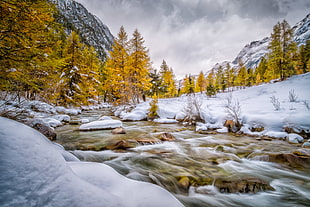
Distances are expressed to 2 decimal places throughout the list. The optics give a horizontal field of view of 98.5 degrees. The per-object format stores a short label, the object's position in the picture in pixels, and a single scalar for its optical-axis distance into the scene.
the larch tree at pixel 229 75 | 41.34
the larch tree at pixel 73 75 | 14.24
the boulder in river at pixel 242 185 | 2.39
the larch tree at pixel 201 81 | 43.59
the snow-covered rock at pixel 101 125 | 6.52
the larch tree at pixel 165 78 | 33.97
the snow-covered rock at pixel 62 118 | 8.19
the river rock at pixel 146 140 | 4.90
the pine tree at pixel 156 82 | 32.17
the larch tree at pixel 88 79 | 15.76
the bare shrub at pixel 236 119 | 6.77
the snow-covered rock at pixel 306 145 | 4.26
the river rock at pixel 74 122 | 7.90
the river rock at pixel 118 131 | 6.09
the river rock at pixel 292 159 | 3.30
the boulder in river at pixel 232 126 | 6.68
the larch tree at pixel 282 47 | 22.08
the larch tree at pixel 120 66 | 15.73
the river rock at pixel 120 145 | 4.35
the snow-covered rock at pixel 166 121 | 9.45
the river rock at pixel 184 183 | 2.48
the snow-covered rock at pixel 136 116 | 10.36
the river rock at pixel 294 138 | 4.79
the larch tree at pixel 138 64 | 16.91
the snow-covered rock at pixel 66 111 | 11.66
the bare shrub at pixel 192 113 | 8.66
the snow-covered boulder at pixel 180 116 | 9.82
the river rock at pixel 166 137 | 5.39
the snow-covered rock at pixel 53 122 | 6.88
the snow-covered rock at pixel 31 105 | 4.57
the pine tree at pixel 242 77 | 39.91
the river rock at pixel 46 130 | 4.44
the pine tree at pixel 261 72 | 44.65
